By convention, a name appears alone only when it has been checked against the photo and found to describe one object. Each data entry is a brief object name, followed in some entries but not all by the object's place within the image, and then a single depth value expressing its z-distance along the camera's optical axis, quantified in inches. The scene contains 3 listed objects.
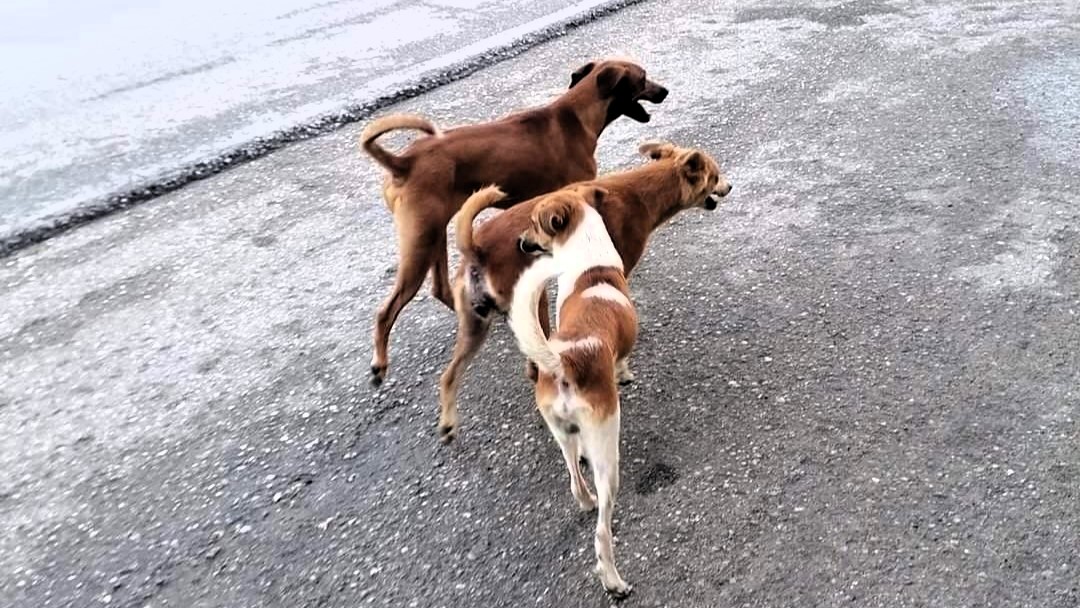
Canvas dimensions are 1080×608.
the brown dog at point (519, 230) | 119.1
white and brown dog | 96.7
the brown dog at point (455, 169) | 132.3
